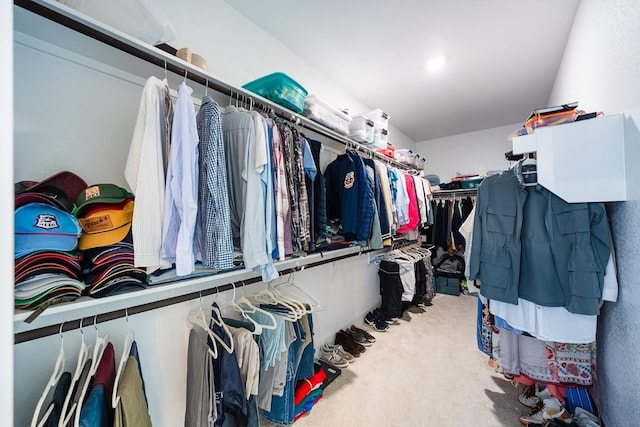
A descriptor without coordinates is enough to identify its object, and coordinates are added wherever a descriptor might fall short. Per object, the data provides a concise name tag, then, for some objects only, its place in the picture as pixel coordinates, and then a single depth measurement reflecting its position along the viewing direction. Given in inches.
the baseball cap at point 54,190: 29.8
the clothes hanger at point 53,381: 27.2
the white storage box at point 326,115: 68.7
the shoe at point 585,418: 48.5
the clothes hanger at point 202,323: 46.6
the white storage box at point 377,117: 100.1
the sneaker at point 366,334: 97.6
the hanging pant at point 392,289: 115.4
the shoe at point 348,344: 90.0
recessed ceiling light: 88.6
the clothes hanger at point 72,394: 28.0
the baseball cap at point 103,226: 34.5
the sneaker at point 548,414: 53.3
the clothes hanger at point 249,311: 51.1
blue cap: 28.5
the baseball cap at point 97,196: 34.3
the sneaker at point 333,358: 83.0
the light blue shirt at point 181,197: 37.0
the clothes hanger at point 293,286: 73.3
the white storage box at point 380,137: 98.8
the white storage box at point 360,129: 91.2
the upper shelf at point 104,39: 31.9
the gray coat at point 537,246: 45.9
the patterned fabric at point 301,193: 58.1
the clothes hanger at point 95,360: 28.5
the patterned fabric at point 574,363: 53.4
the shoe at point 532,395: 62.2
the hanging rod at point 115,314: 33.9
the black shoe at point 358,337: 95.0
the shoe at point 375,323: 107.3
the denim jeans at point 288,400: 56.9
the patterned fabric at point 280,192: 50.6
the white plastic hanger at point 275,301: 56.3
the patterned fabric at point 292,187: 55.4
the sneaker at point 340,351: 85.7
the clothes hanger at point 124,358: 31.3
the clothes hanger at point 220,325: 46.6
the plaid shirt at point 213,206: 41.2
